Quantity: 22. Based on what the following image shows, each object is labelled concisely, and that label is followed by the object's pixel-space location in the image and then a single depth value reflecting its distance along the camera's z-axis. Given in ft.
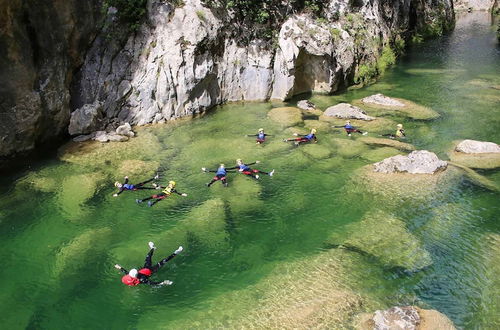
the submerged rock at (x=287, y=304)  48.21
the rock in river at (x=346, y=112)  115.34
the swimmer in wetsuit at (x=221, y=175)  81.20
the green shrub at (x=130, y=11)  113.29
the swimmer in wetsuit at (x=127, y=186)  77.41
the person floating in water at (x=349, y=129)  103.41
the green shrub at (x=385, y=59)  155.11
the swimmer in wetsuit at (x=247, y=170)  84.02
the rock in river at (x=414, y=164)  81.66
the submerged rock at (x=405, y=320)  45.80
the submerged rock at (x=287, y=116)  113.50
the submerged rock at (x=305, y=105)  124.75
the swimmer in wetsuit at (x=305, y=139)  98.78
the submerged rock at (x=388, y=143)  96.13
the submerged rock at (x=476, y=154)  86.17
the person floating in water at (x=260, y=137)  99.38
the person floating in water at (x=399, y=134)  102.63
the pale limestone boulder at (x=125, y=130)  103.91
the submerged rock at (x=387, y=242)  58.39
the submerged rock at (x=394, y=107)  117.19
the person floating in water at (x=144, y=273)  54.24
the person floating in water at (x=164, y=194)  74.98
